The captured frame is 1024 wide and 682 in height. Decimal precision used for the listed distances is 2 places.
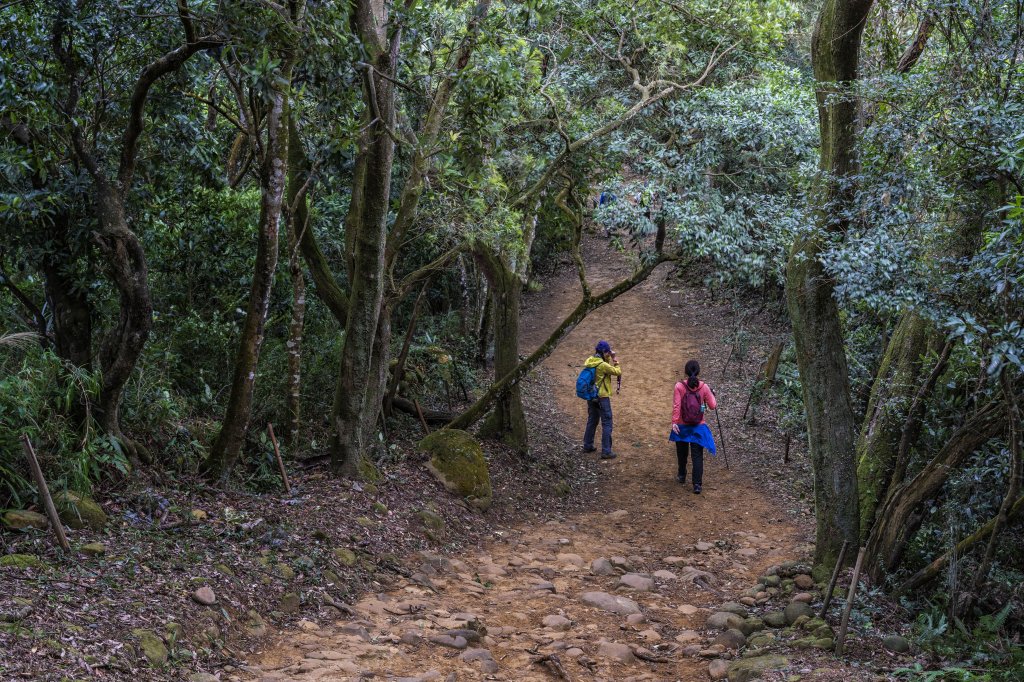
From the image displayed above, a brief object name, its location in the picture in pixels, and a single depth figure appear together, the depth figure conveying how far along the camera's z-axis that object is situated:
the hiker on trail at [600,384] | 13.34
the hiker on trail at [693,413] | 12.02
